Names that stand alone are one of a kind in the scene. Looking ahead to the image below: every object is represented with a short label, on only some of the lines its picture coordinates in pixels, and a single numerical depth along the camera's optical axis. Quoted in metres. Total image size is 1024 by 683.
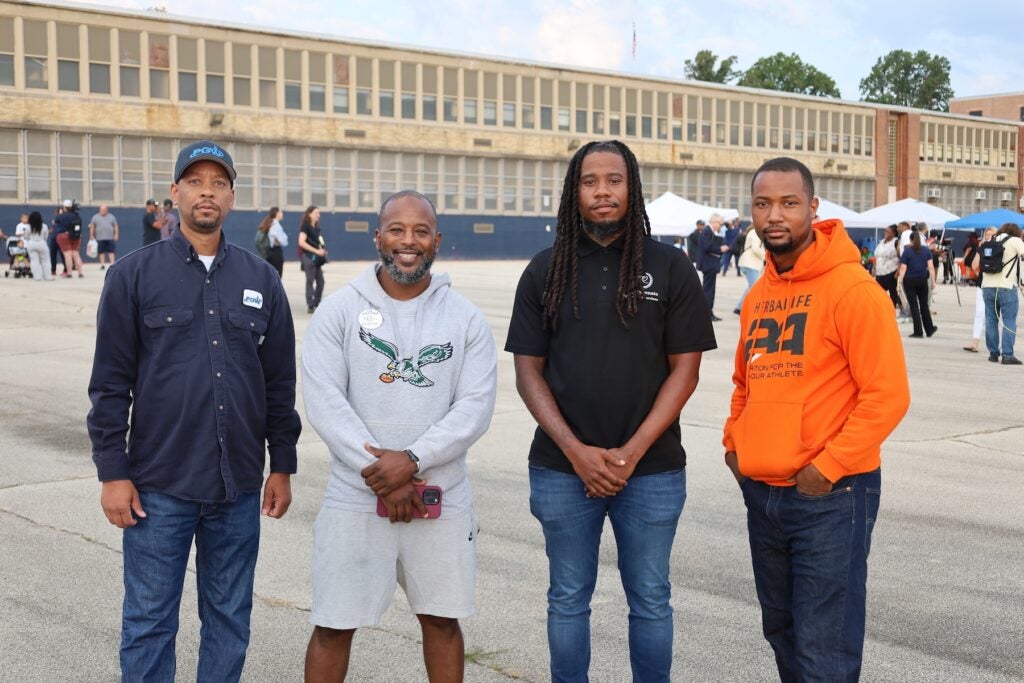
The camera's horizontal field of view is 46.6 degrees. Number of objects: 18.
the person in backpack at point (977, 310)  15.62
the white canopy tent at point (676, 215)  36.16
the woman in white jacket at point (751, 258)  19.50
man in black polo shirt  3.67
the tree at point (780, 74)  98.31
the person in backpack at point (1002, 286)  14.53
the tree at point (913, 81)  107.50
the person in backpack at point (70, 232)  28.95
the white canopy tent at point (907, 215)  35.25
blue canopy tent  29.60
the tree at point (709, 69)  98.06
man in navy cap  3.54
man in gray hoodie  3.53
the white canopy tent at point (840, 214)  36.69
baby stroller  28.81
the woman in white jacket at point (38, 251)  27.23
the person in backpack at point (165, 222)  23.31
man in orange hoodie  3.38
